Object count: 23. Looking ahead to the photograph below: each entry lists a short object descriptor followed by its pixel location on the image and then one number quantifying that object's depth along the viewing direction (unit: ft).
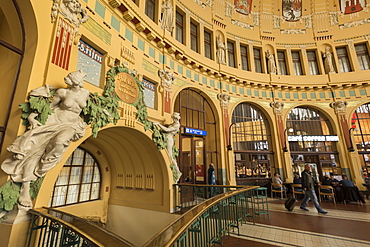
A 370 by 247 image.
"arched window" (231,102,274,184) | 36.14
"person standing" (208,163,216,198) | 26.53
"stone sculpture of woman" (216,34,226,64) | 35.88
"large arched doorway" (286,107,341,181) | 39.29
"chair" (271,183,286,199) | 30.70
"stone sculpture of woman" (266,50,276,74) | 41.75
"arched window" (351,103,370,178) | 37.99
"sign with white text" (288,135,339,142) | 39.45
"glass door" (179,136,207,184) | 28.76
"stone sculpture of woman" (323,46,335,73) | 42.22
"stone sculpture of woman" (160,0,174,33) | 26.00
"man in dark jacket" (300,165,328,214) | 20.86
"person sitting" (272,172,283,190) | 32.51
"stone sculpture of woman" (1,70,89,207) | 9.90
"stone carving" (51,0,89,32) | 13.13
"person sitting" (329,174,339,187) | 30.40
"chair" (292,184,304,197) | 28.89
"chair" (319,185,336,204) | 25.80
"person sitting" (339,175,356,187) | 27.99
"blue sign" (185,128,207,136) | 28.61
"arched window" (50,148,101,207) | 20.84
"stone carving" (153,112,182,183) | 22.53
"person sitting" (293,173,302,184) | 30.10
